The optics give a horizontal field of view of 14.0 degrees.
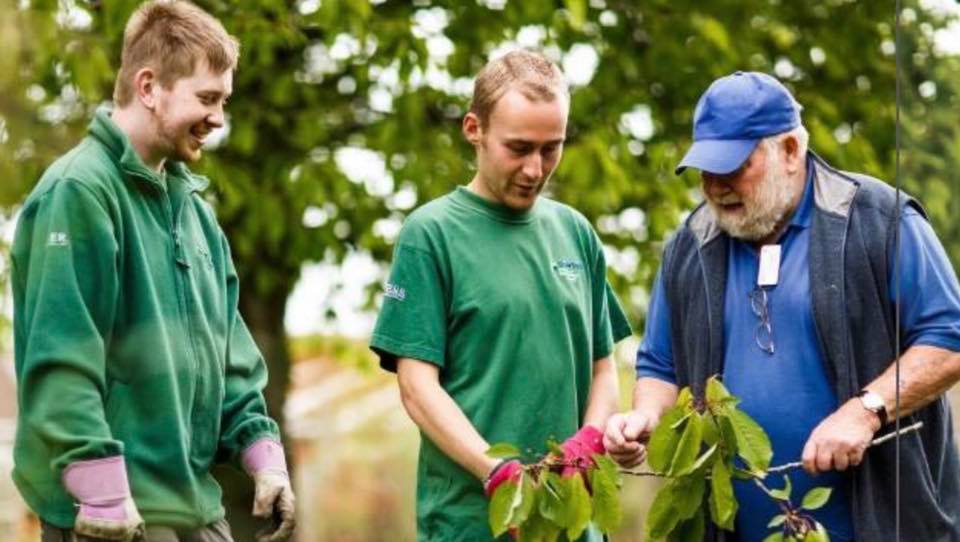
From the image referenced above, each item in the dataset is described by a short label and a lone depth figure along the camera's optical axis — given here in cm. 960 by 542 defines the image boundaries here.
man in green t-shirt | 892
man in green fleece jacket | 791
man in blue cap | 826
